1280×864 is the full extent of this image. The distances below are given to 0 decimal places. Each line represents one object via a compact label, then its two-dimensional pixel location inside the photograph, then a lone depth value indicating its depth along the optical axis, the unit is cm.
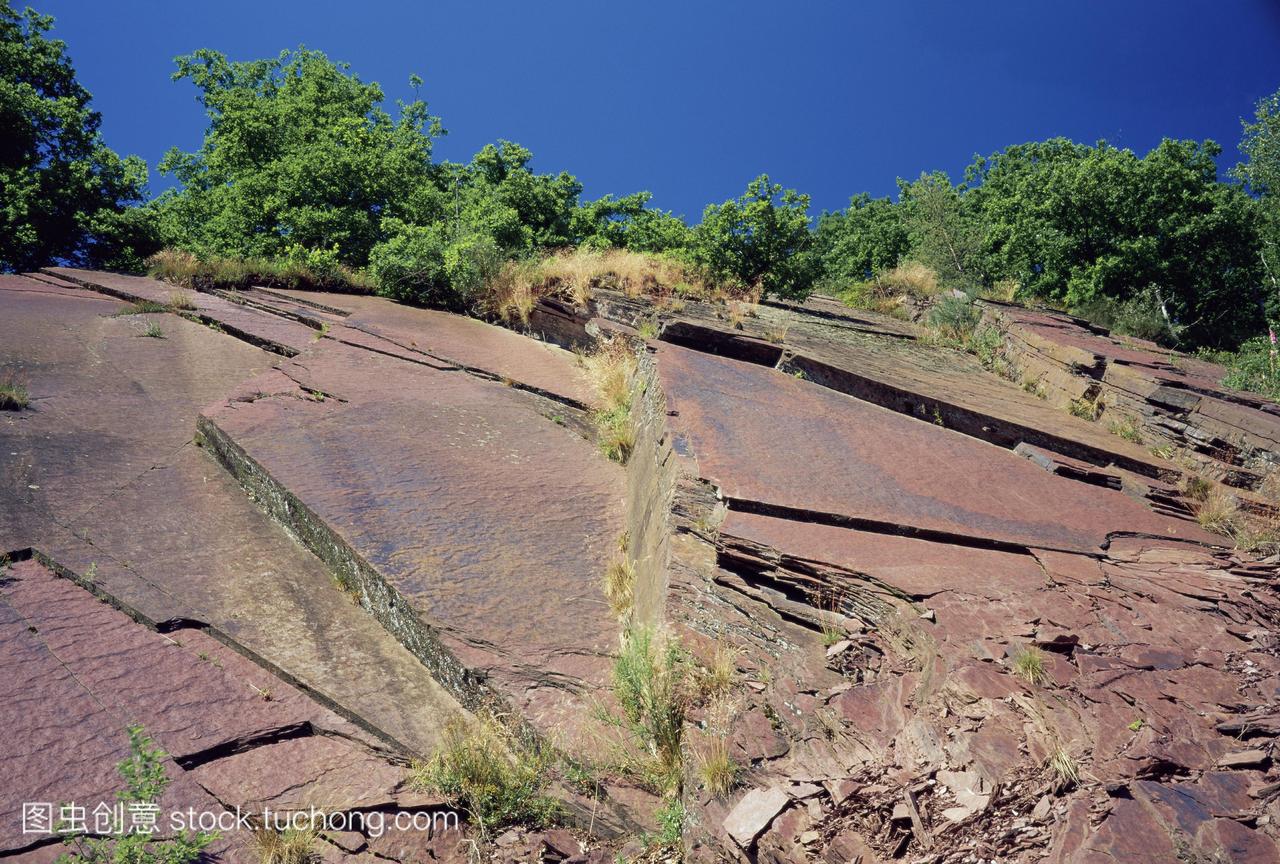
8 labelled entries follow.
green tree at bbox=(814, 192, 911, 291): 2541
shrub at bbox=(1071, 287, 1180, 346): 1464
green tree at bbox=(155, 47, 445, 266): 1376
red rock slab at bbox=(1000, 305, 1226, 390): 823
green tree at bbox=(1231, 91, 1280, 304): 1817
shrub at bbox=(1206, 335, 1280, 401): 892
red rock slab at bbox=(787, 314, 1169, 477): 623
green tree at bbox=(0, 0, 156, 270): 1395
